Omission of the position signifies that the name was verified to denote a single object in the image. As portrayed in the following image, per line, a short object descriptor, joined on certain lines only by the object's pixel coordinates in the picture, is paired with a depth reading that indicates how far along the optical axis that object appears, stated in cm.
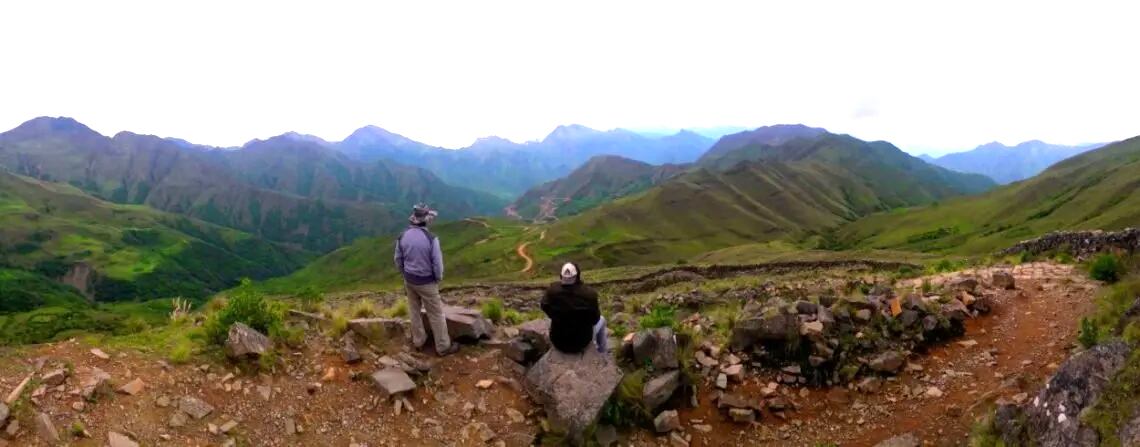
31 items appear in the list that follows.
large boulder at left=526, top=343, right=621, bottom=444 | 929
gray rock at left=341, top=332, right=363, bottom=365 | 1033
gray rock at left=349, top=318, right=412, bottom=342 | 1134
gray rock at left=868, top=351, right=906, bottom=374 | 1073
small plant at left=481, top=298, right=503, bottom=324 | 1384
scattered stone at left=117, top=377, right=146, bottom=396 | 812
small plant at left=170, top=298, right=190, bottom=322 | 1129
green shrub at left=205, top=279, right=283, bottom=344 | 1004
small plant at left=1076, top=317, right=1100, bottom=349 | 943
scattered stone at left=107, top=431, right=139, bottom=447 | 733
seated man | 991
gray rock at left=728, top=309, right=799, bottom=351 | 1114
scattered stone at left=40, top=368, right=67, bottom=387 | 772
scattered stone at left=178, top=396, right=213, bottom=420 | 823
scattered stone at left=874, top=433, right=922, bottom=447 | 863
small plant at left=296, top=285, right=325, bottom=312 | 1280
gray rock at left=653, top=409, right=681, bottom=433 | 958
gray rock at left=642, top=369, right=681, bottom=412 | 984
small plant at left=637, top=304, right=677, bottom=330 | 1186
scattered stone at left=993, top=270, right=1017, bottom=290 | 1452
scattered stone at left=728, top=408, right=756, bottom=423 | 987
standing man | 1066
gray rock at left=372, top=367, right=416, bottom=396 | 958
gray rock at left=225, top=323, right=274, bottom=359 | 943
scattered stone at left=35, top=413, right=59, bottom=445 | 707
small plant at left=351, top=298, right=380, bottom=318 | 1241
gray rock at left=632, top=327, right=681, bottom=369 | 1052
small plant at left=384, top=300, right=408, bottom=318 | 1291
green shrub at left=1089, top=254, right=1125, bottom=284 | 1495
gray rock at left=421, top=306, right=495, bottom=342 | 1169
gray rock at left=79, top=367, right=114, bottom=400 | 777
